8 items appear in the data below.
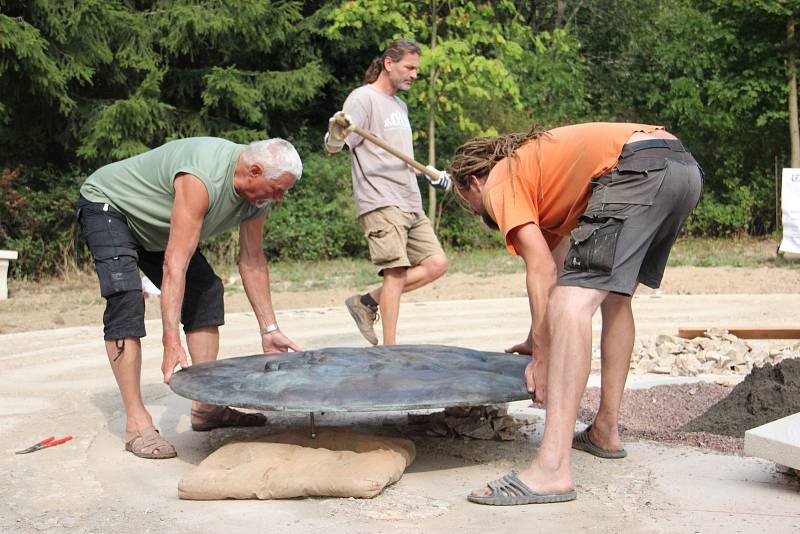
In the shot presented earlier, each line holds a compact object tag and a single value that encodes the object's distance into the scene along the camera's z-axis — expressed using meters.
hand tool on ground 4.06
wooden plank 6.02
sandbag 3.28
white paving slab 3.14
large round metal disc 3.39
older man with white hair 3.80
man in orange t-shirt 3.15
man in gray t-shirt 5.62
